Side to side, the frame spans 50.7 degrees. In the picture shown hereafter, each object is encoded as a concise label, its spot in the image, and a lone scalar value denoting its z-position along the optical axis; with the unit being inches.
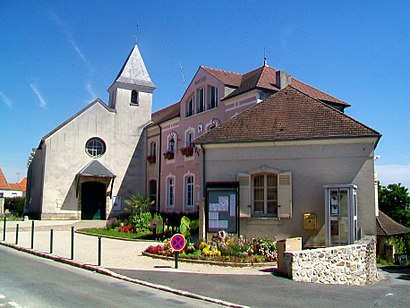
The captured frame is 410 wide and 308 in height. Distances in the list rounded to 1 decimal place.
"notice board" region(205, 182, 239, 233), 608.7
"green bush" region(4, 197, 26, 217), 1635.3
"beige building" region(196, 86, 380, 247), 566.6
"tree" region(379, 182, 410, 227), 1428.4
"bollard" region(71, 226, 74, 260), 535.9
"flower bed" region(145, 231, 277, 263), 524.4
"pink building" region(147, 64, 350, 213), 919.7
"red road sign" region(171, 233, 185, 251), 478.6
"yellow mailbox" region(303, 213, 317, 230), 573.6
